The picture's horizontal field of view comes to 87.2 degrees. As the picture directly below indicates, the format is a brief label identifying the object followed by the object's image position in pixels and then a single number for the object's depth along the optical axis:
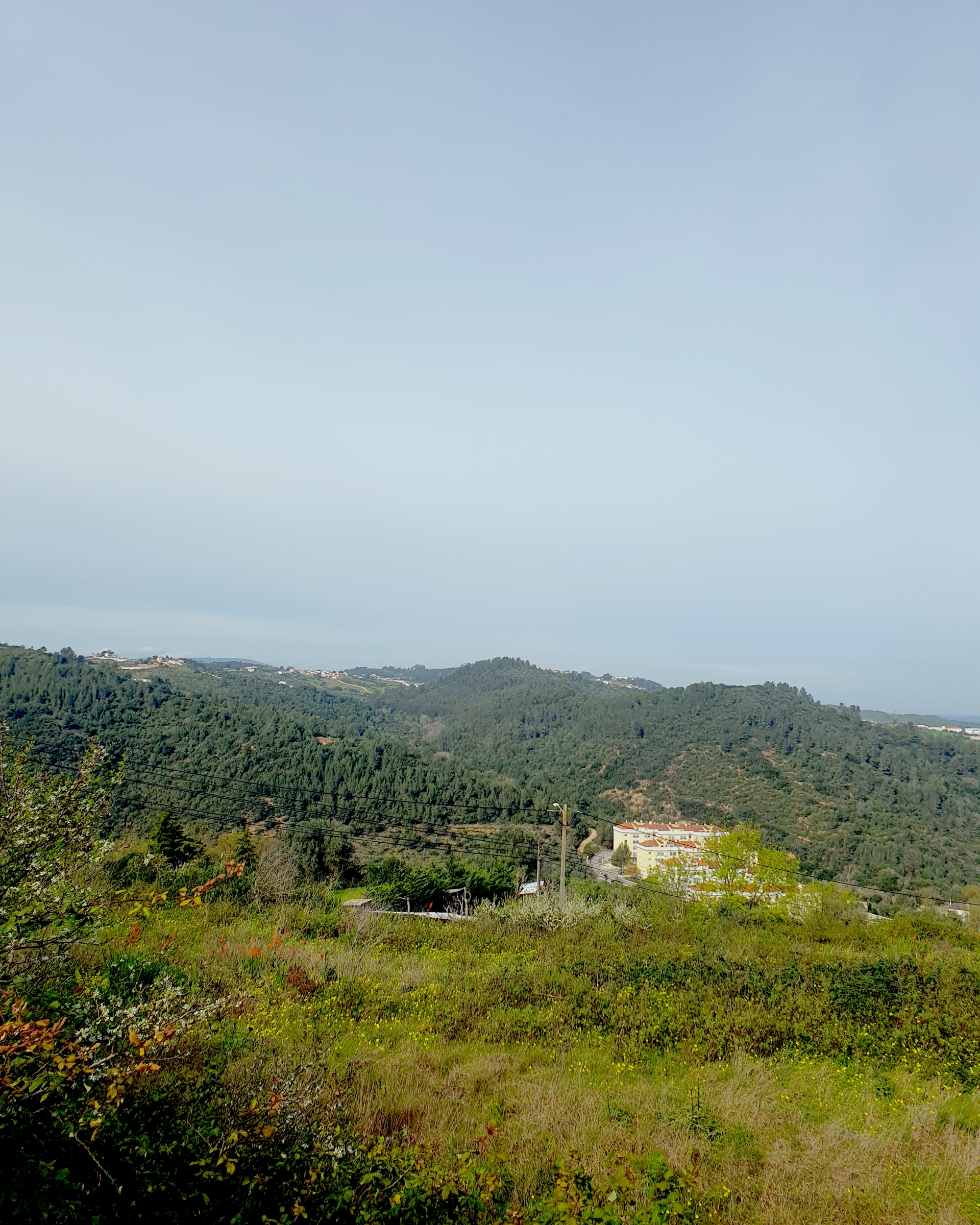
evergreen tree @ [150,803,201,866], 23.02
